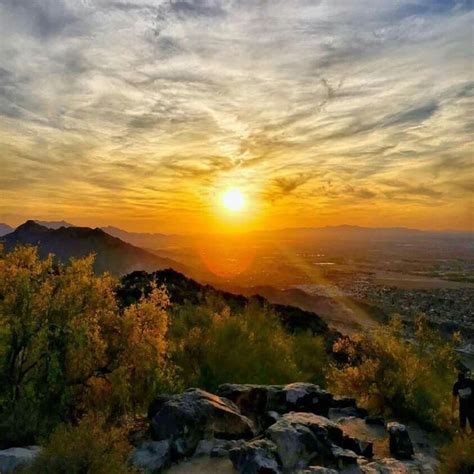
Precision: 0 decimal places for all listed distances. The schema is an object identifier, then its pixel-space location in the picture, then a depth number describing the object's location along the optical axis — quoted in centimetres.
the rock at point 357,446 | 2017
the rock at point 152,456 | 1678
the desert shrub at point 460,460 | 1712
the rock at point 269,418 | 2147
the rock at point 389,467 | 1839
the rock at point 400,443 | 2100
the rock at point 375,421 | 2562
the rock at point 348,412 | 2642
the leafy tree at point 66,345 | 2009
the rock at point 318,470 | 1608
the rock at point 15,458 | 1384
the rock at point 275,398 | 2323
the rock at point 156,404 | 2011
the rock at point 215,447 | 1827
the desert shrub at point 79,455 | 1333
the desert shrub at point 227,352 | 3050
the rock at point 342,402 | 2731
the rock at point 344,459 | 1786
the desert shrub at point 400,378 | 2752
